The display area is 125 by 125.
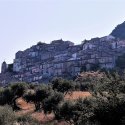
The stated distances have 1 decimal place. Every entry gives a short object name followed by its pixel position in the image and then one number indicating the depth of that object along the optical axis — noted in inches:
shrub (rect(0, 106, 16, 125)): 1079.6
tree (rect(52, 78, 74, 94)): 2330.6
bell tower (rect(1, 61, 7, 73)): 5936.0
